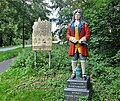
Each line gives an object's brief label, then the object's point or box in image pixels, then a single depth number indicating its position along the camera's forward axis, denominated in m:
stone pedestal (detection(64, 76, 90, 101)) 2.86
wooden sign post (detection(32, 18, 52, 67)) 5.15
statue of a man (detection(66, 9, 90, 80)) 3.04
